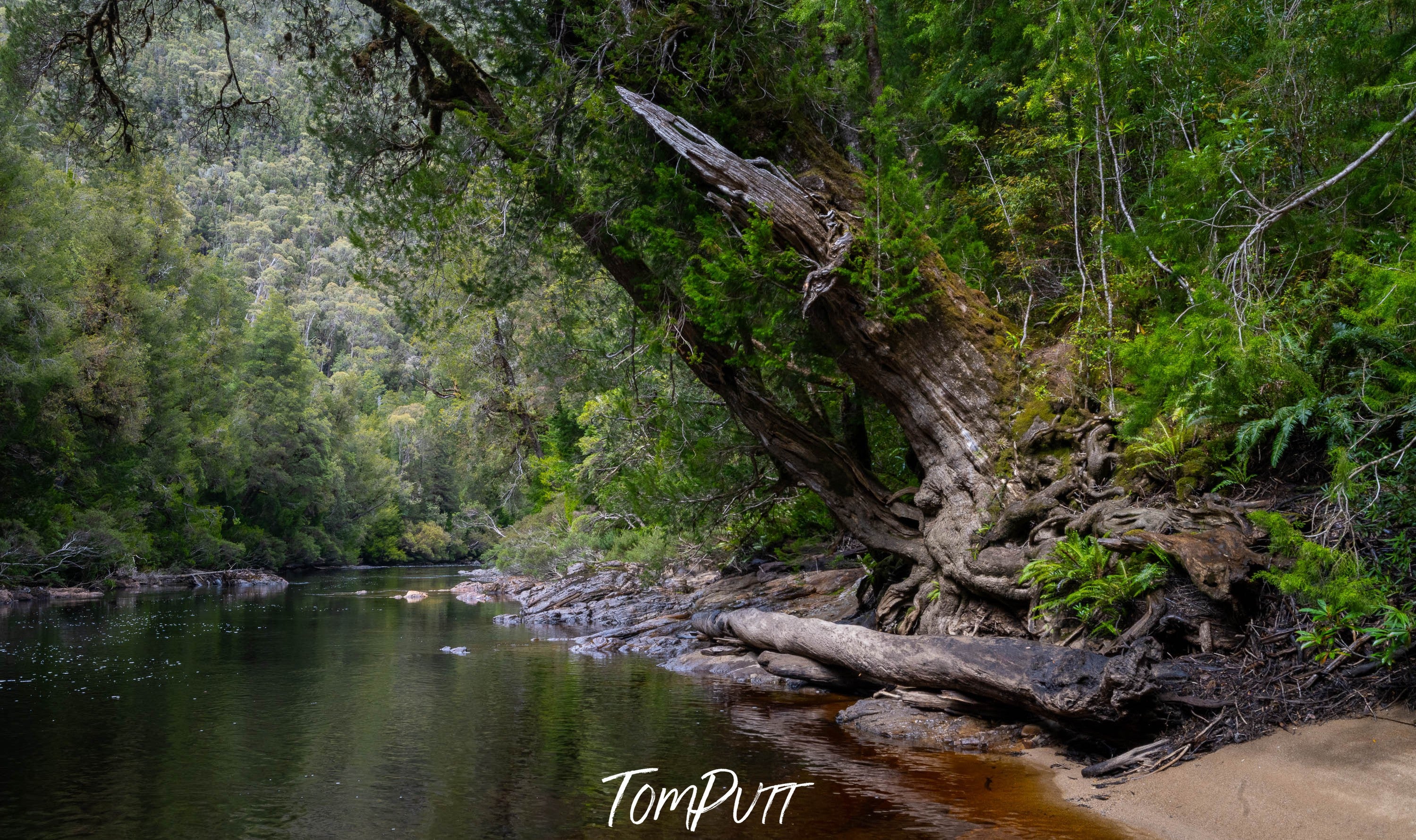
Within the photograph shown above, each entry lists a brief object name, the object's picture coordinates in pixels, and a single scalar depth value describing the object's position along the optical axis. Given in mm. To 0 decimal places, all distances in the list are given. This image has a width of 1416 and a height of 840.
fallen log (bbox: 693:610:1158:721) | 6492
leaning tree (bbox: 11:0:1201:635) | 9297
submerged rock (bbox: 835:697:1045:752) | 7645
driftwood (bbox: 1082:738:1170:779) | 6191
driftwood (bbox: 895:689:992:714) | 7992
